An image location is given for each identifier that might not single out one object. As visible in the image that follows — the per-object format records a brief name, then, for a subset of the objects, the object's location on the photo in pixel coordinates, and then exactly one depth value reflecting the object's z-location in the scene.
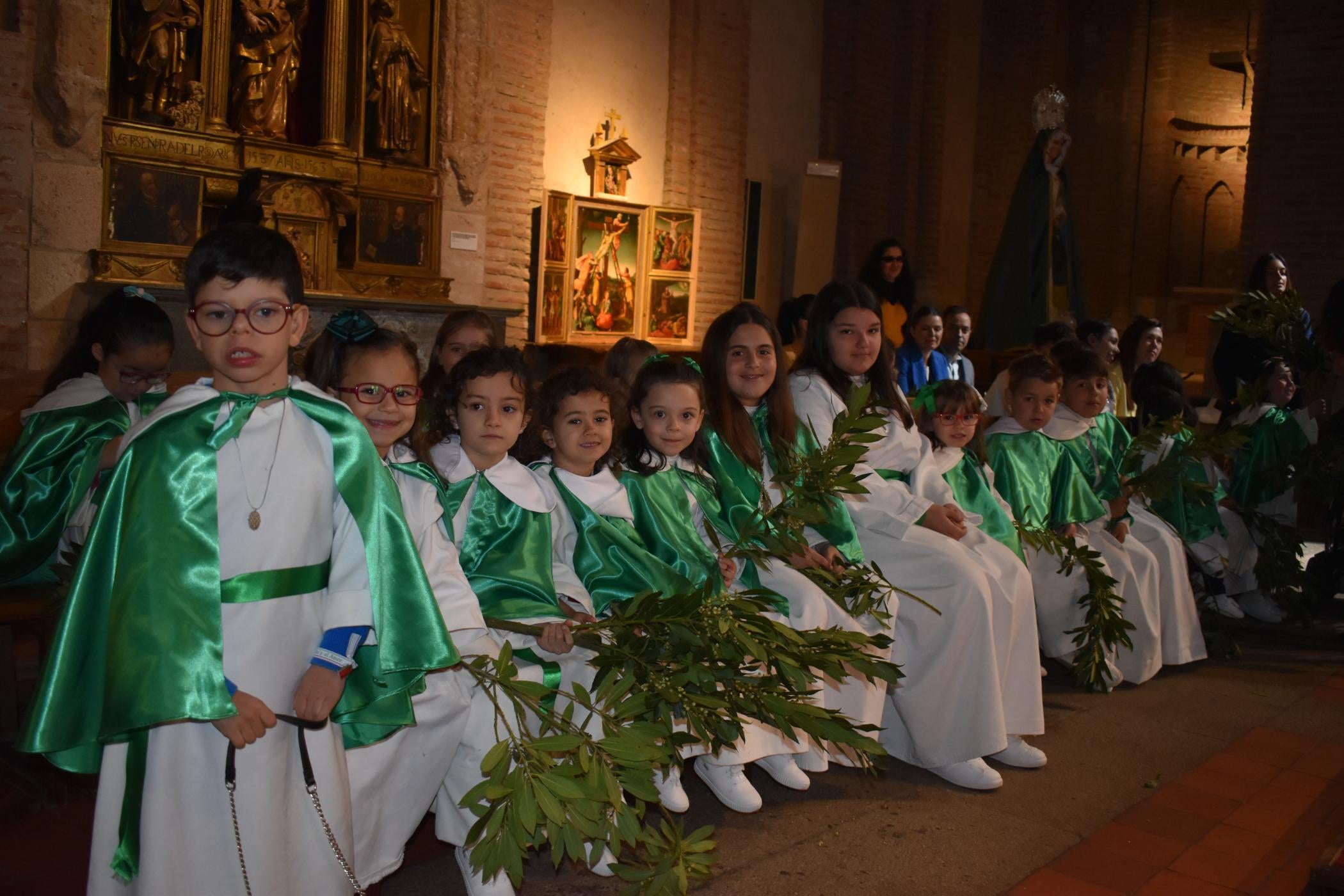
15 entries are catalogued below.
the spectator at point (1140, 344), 7.27
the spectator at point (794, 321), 8.01
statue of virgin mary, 10.05
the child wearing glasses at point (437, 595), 2.94
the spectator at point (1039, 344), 7.32
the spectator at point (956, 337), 7.69
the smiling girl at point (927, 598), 4.26
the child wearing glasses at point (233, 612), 2.26
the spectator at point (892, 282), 8.85
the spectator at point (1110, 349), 7.05
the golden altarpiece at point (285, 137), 8.06
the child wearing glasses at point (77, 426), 3.96
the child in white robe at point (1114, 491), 5.72
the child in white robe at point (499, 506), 3.32
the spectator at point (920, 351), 7.29
